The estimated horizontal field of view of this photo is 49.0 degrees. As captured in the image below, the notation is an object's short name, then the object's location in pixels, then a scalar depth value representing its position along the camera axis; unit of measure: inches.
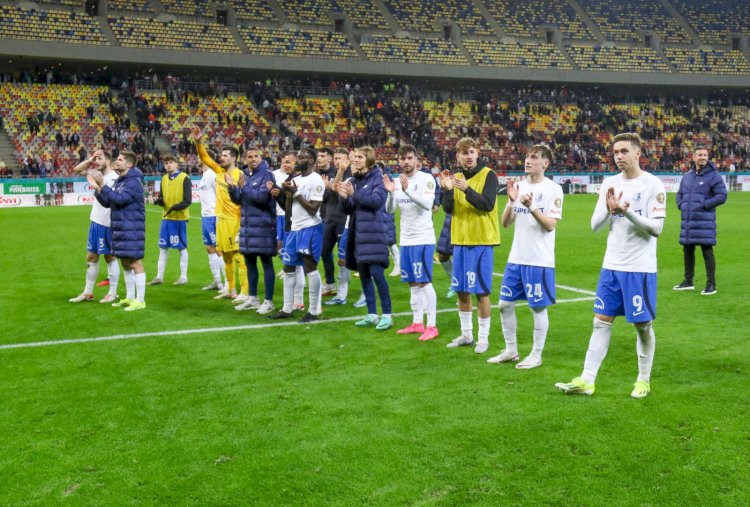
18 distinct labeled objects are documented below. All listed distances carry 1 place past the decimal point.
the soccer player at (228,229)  489.2
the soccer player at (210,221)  545.6
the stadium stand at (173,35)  1771.8
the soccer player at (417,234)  374.9
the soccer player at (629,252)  266.1
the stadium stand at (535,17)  2325.3
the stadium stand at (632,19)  2411.4
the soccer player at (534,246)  311.4
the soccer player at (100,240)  476.4
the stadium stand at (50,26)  1644.9
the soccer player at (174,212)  544.7
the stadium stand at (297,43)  1913.1
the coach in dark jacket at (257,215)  446.0
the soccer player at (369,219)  392.5
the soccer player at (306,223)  419.2
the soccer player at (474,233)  341.4
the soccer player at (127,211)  445.1
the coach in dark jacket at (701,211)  507.2
